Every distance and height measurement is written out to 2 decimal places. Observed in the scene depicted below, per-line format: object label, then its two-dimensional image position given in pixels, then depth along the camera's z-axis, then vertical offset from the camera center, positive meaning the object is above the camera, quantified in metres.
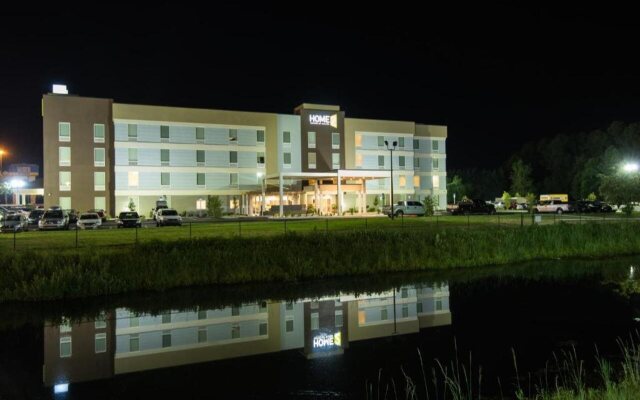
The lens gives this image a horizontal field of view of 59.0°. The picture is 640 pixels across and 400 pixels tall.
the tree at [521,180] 111.00 +4.36
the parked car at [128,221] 45.23 -1.27
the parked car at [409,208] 59.03 -0.55
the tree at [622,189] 48.12 +1.04
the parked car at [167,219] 47.76 -1.20
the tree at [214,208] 59.28 -0.37
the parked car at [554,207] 67.06 -0.62
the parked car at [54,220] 44.37 -1.14
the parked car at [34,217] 51.16 -1.02
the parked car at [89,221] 44.12 -1.23
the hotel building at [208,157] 65.25 +6.00
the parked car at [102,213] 59.76 -0.83
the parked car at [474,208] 65.44 -0.64
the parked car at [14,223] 43.06 -1.30
